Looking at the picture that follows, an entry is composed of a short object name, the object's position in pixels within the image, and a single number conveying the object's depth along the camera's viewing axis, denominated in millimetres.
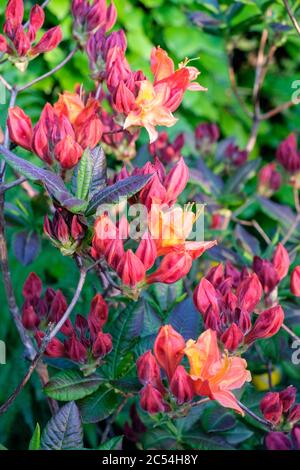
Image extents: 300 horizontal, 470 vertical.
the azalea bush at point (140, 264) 993
